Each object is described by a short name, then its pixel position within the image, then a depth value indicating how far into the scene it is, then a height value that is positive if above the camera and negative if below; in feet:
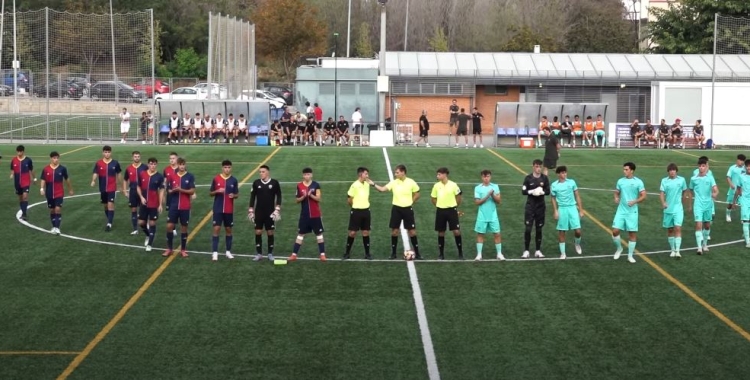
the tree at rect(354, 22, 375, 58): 293.84 +17.47
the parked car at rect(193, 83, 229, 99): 181.27 +2.97
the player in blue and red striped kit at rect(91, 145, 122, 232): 84.38 -5.40
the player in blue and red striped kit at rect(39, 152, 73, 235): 81.87 -5.82
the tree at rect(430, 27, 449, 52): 280.10 +17.65
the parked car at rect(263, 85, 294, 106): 258.98 +4.18
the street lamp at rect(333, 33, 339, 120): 193.88 +3.78
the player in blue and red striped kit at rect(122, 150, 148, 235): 79.41 -4.91
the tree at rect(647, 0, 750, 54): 234.79 +19.46
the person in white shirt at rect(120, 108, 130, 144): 167.02 -2.18
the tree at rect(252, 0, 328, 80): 274.36 +19.19
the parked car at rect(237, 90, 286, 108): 205.01 +2.69
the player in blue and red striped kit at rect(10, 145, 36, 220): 87.86 -5.40
